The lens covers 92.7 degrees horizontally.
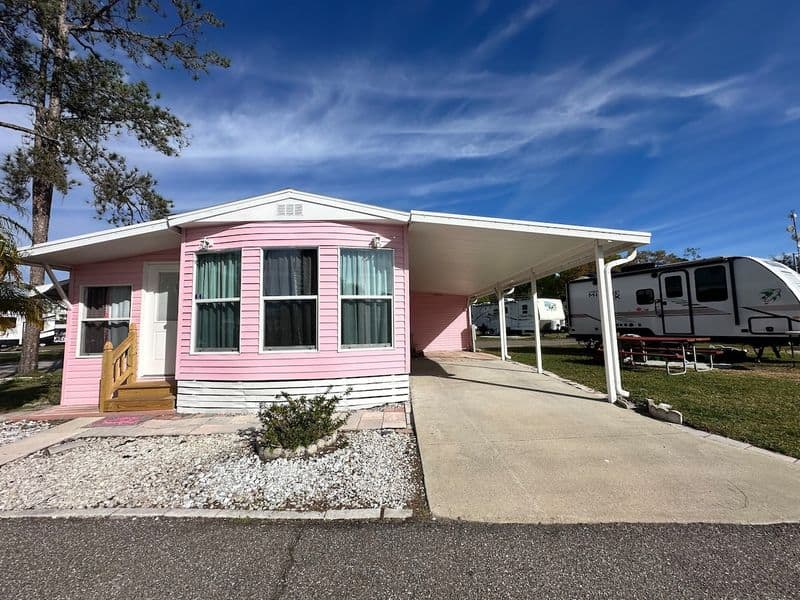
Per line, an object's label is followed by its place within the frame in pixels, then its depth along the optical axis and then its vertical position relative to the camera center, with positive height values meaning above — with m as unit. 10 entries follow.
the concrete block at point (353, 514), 2.73 -1.30
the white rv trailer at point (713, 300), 9.46 +0.77
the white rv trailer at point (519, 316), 27.53 +1.20
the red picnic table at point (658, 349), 9.10 -0.52
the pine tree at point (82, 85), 11.05 +7.71
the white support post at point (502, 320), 12.23 +0.38
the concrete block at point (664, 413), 4.80 -1.08
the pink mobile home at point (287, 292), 5.75 +0.68
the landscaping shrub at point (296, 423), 3.90 -0.93
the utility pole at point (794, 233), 27.75 +6.87
